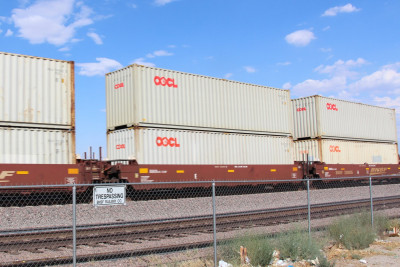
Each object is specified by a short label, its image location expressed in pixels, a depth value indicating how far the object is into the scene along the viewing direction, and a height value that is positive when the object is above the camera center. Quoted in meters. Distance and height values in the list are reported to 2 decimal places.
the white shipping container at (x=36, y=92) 13.05 +2.56
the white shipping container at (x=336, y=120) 23.64 +2.45
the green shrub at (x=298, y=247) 6.97 -1.55
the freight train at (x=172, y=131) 13.23 +1.39
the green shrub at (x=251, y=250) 6.66 -1.52
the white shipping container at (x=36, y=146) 12.71 +0.70
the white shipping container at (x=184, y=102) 16.39 +2.73
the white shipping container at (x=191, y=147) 16.03 +0.67
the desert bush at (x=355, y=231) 8.11 -1.57
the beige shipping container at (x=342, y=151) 23.17 +0.43
